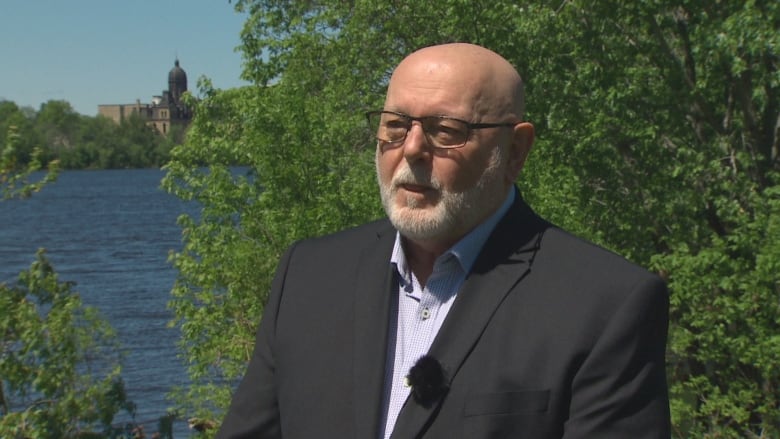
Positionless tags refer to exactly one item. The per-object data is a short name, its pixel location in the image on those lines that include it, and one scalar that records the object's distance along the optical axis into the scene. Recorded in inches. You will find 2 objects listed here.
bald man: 90.8
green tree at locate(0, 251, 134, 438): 273.7
